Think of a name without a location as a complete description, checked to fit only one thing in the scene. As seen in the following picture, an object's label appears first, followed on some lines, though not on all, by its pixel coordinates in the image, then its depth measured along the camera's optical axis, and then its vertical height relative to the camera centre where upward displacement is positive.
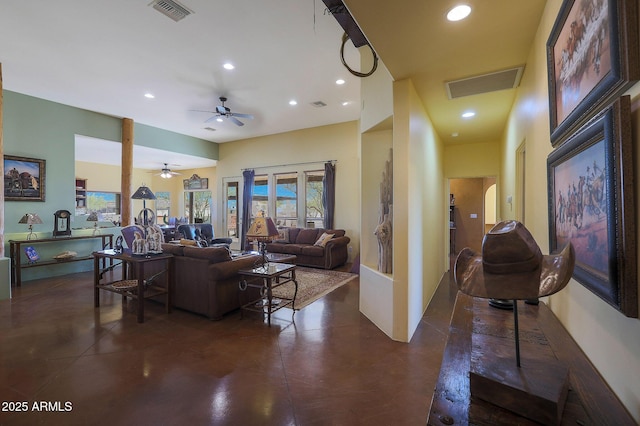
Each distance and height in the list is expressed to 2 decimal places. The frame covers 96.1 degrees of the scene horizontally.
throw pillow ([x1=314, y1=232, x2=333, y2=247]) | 6.66 -0.56
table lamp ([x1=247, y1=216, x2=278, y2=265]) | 3.73 -0.18
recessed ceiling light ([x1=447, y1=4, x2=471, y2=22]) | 1.75 +1.26
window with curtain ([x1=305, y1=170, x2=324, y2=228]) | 8.00 +0.48
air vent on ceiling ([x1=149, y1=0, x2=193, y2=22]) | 3.06 +2.30
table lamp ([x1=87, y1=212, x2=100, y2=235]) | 6.39 -0.01
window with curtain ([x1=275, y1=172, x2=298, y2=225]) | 8.38 +0.53
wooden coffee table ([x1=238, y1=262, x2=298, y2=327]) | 3.50 -0.87
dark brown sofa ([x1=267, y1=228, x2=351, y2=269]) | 6.55 -0.75
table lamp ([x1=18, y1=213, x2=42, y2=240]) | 5.07 +0.00
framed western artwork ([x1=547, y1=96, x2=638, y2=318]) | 0.79 +0.02
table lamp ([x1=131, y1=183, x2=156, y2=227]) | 6.71 +0.56
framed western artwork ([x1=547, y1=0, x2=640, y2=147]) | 0.78 +0.53
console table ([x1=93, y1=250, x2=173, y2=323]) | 3.47 -0.84
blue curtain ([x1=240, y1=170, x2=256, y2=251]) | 8.86 +0.68
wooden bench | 0.78 -0.54
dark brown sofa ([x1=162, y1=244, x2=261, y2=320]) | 3.51 -0.80
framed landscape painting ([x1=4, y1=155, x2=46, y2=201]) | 5.29 +0.77
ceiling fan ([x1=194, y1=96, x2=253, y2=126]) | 5.64 +2.06
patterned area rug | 4.45 -1.24
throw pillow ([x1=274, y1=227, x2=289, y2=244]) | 7.62 -0.56
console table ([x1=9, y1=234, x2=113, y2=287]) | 5.08 -0.76
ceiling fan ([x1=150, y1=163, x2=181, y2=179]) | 10.17 +1.61
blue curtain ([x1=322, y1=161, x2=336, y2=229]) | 7.49 +0.64
